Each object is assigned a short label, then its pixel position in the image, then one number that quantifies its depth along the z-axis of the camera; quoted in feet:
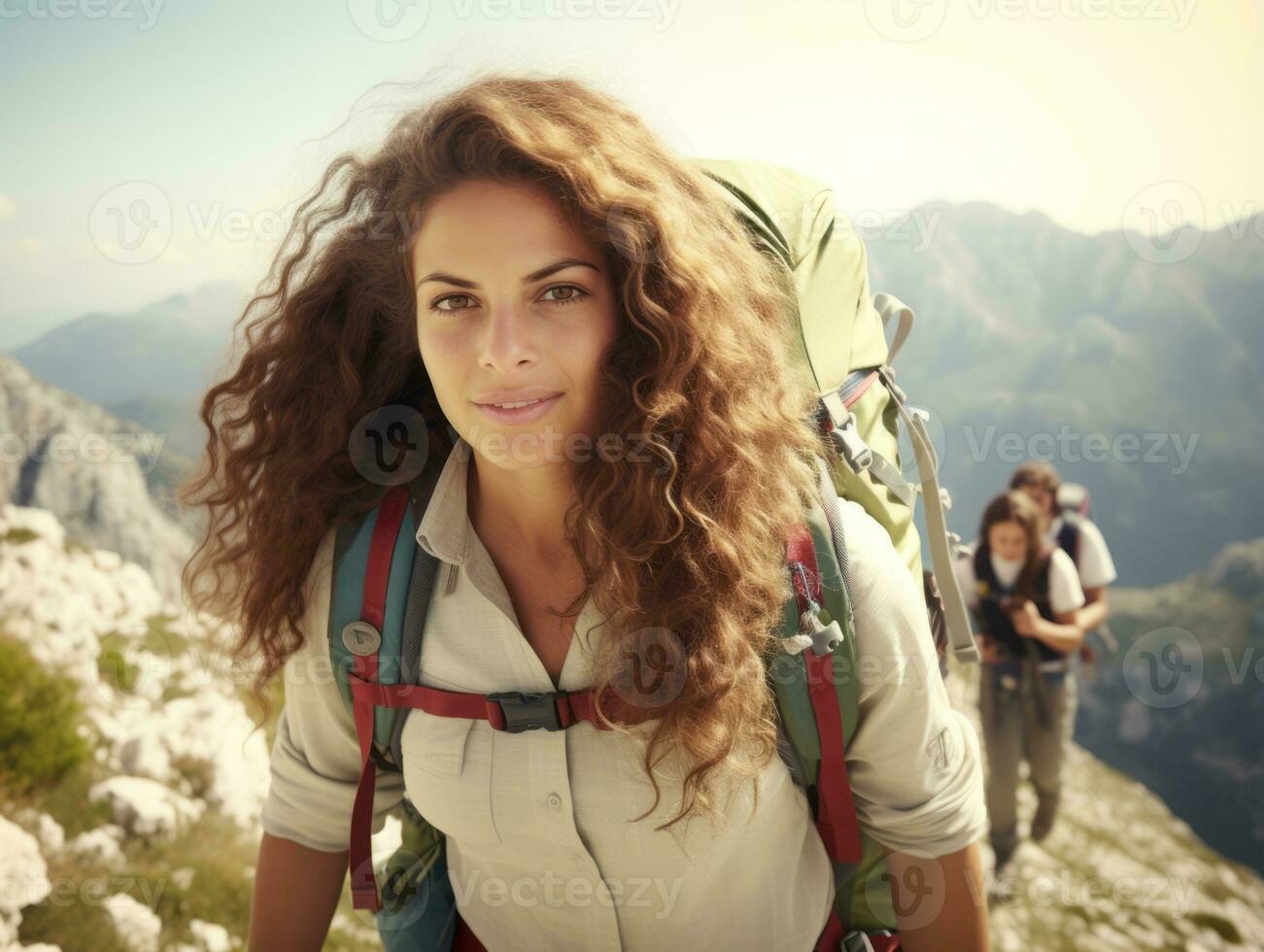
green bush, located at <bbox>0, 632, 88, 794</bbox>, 10.09
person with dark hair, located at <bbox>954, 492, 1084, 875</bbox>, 14.49
